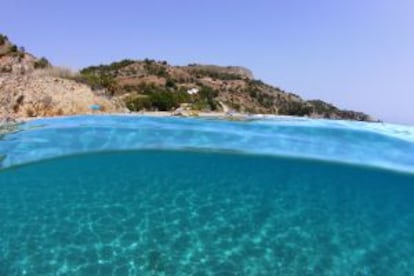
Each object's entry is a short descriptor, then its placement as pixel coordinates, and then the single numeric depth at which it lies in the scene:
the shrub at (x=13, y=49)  48.28
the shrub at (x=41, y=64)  45.34
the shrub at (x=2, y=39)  49.09
